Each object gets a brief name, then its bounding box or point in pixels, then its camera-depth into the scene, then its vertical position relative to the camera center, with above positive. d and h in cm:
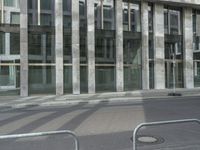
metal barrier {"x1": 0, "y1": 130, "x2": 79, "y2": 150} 434 -87
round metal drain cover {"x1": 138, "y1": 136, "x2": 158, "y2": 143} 802 -175
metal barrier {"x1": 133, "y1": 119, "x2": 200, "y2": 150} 520 -84
